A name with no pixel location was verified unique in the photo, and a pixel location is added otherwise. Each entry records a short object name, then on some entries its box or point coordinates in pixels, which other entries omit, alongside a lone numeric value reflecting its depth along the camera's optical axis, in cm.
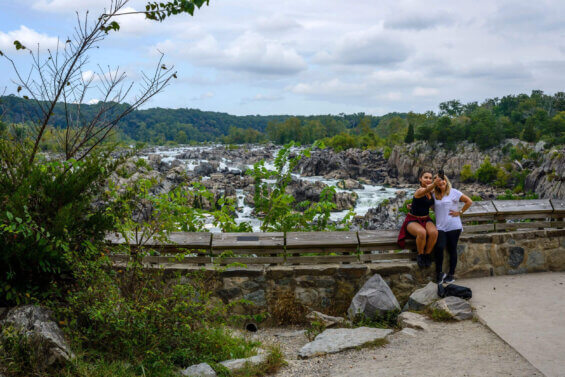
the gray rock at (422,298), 575
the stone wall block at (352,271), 610
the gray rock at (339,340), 481
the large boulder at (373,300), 566
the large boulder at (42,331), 393
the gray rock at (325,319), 566
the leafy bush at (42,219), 425
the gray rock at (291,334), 555
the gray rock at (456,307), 543
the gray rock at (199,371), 411
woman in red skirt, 622
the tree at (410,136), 10300
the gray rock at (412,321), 525
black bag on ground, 587
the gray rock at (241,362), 431
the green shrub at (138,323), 426
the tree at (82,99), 462
